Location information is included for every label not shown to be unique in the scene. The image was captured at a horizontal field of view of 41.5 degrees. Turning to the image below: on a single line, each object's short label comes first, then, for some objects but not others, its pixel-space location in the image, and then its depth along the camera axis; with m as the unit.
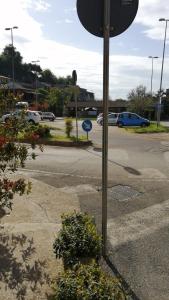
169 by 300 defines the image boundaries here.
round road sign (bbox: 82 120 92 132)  10.40
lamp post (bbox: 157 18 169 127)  20.69
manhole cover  4.80
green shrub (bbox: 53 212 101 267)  2.65
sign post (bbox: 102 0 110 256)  2.57
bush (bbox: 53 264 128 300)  1.93
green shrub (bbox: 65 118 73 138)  11.58
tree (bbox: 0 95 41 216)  2.81
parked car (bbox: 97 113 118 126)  22.52
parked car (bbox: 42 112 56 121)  29.64
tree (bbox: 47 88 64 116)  44.97
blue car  20.85
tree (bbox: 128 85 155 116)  30.74
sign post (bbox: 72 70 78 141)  9.87
